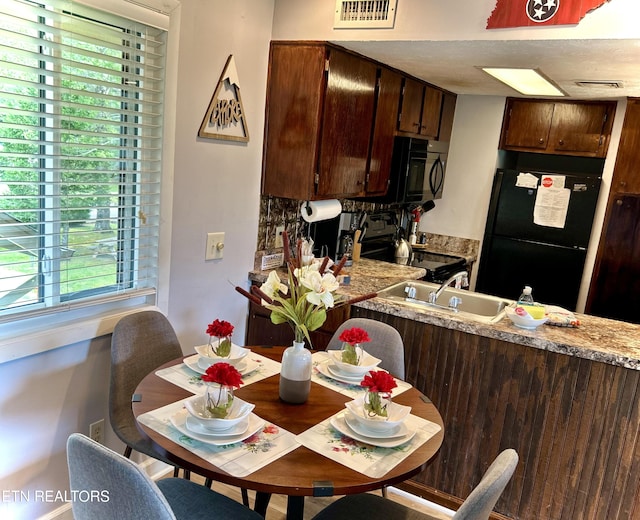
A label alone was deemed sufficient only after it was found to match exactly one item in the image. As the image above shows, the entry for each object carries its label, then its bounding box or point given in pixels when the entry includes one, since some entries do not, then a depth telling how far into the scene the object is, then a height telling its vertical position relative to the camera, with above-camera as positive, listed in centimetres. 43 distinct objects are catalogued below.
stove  381 -59
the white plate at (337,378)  188 -75
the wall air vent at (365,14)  233 +72
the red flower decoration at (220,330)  179 -58
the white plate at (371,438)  146 -74
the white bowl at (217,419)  140 -70
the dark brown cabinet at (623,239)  366 -28
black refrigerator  384 -31
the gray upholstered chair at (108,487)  109 -72
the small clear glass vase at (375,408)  154 -69
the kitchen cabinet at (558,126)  383 +50
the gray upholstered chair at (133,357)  191 -82
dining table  130 -76
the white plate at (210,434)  138 -74
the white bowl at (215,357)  186 -71
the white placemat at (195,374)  174 -76
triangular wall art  238 +22
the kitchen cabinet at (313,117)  262 +27
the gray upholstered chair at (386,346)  218 -72
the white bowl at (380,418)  149 -71
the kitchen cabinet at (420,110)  346 +49
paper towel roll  300 -23
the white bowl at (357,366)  191 -71
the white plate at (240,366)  185 -74
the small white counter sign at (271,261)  294 -55
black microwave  351 +7
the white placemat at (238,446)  132 -76
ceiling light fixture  264 +61
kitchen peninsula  214 -93
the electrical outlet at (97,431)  212 -116
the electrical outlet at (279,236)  307 -42
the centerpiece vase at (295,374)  167 -66
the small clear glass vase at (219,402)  144 -68
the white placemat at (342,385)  182 -76
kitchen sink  269 -64
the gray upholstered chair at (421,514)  117 -103
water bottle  251 -52
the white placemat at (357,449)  138 -76
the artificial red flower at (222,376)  139 -57
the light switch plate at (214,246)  254 -43
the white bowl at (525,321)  231 -58
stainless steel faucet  274 -56
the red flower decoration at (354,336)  179 -56
